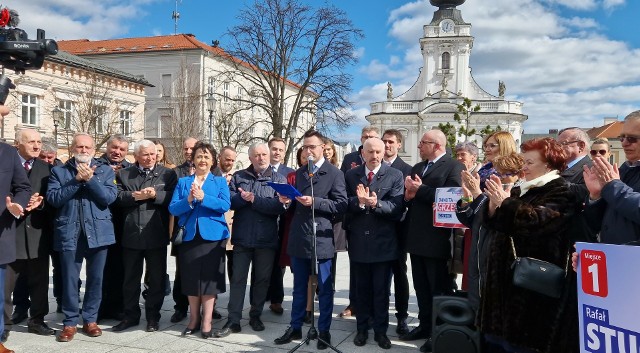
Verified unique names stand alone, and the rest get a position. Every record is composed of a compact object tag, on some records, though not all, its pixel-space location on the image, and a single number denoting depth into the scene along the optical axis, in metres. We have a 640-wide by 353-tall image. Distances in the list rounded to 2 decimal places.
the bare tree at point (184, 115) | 27.80
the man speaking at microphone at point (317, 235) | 5.23
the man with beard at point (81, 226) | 5.23
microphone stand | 4.99
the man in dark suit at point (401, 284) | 5.54
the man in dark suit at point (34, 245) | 5.38
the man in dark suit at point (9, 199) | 4.70
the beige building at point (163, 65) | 36.31
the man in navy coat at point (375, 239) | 5.14
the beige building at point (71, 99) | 24.92
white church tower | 67.94
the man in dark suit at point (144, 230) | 5.59
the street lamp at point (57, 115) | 21.97
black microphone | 5.05
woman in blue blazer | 5.37
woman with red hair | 3.59
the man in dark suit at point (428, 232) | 5.18
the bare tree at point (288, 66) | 28.70
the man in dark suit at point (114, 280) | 5.96
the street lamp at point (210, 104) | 18.33
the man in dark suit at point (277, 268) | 6.42
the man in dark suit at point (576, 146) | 4.89
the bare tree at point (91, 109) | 24.48
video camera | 4.93
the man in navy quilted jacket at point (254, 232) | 5.59
